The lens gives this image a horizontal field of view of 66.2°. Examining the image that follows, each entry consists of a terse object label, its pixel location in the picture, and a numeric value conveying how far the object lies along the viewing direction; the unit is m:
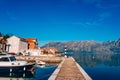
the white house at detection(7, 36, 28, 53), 38.62
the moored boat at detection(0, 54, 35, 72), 15.80
